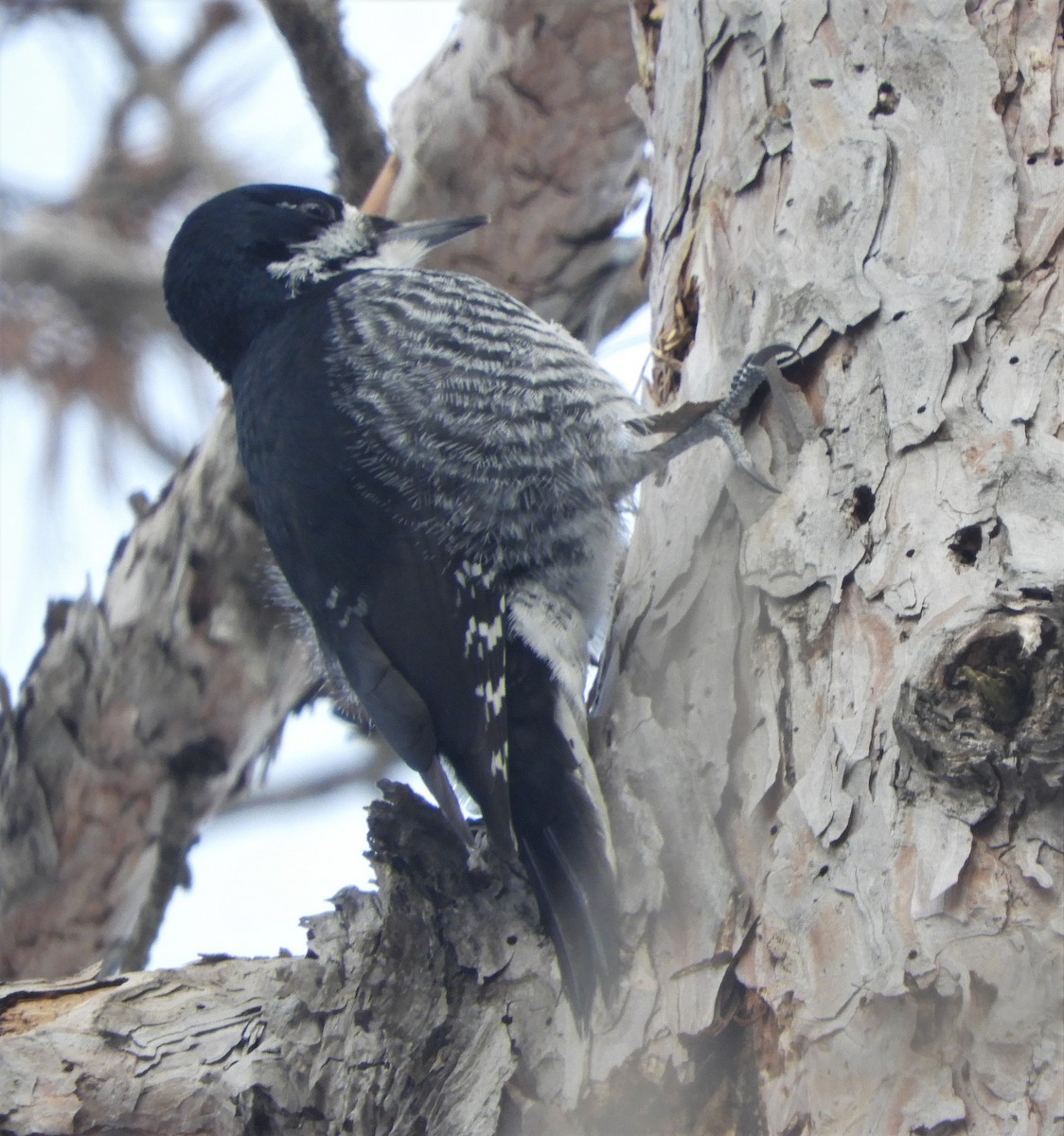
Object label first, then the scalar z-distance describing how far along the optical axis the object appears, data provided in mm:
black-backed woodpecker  6854
